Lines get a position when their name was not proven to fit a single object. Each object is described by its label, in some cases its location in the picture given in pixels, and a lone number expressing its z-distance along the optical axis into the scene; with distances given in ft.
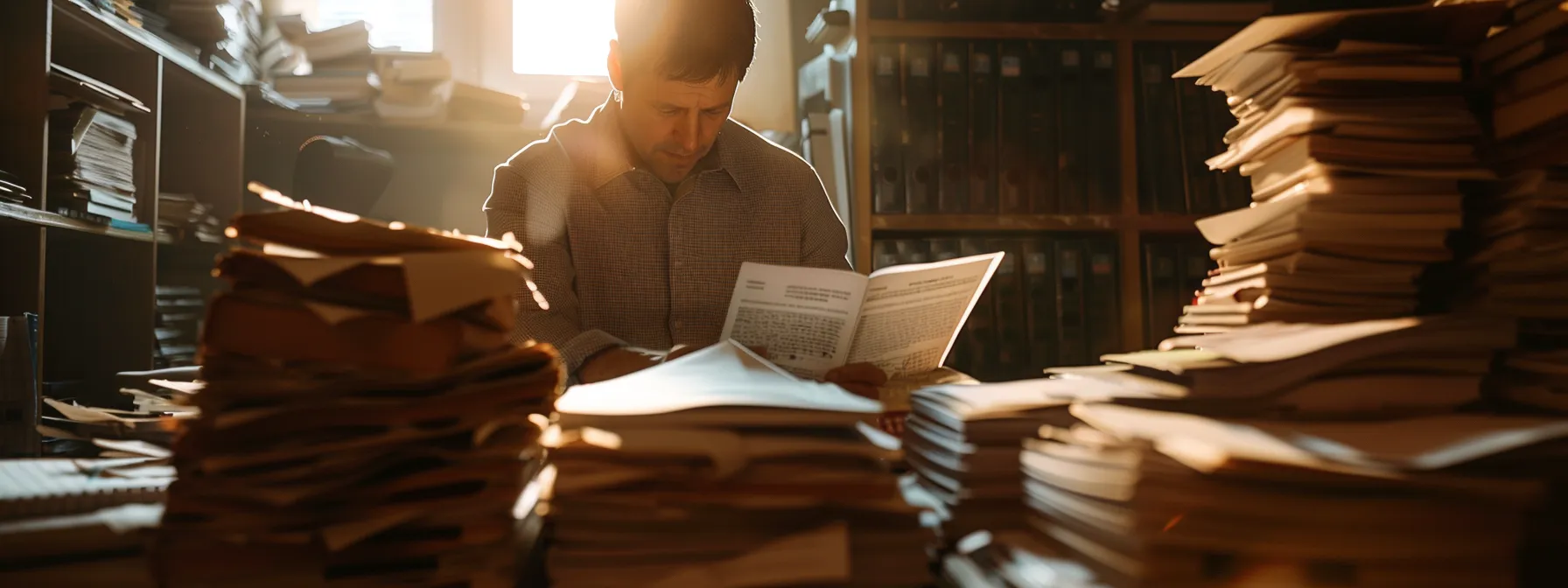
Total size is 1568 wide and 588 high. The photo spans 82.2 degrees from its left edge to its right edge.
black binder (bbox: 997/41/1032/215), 7.75
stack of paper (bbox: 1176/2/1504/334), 3.11
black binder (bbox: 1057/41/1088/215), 7.80
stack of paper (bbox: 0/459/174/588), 1.46
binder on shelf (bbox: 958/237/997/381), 7.72
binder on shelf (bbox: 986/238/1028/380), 7.75
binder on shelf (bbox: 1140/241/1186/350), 7.89
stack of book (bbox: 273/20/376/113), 8.47
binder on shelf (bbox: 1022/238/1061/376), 7.75
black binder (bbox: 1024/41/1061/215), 7.77
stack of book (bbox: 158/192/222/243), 7.86
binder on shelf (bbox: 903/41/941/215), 7.75
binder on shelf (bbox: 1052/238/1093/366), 7.78
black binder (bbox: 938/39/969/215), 7.73
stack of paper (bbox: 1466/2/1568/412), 2.65
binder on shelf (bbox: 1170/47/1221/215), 7.83
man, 4.73
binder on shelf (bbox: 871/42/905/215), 7.77
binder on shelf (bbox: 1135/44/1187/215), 7.83
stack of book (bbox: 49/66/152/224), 6.08
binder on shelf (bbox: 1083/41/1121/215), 7.80
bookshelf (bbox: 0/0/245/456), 5.68
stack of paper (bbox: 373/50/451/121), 8.57
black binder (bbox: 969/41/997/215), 7.74
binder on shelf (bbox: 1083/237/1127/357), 7.81
